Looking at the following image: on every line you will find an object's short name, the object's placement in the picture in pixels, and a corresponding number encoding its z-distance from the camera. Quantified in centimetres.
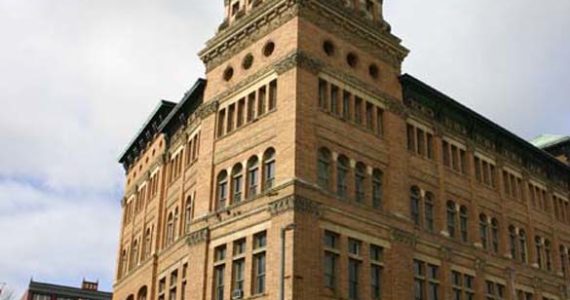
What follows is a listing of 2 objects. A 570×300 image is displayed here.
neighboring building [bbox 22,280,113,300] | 10800
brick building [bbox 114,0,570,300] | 3381
